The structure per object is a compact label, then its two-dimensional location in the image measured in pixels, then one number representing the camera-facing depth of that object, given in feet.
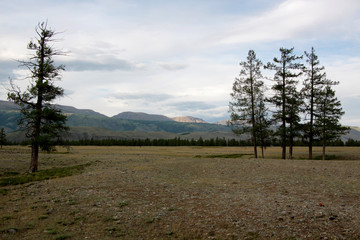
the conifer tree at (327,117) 148.39
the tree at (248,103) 139.64
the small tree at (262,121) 141.59
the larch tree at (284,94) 136.75
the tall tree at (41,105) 86.48
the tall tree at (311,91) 146.00
